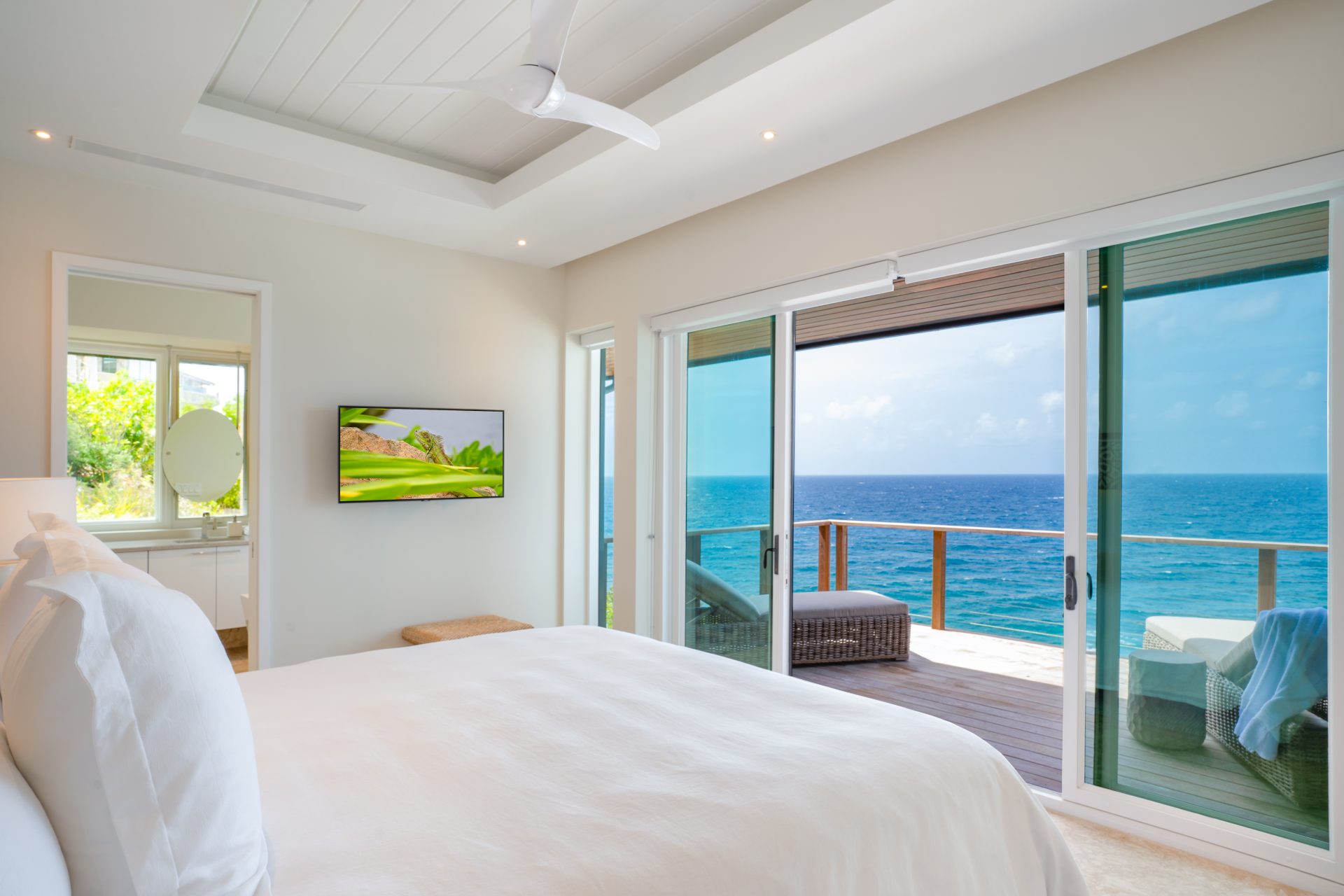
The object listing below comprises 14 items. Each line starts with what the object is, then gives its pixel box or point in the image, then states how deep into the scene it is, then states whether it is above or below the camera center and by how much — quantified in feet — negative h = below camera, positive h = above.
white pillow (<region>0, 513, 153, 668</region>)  3.85 -0.67
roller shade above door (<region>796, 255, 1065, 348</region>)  13.82 +3.26
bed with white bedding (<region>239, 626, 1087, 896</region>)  3.71 -2.09
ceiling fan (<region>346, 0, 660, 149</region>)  6.03 +3.40
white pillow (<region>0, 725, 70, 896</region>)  2.17 -1.26
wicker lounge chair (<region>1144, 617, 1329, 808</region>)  7.11 -2.59
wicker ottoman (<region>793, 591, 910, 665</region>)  15.49 -3.76
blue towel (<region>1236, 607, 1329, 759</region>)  7.15 -2.17
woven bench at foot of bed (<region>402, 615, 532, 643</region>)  12.67 -3.20
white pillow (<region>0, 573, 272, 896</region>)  2.61 -1.13
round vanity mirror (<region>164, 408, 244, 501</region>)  17.48 -0.15
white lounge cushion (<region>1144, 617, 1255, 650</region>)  7.64 -1.87
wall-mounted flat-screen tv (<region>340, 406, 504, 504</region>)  12.73 -0.06
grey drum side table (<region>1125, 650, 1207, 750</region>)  7.90 -2.70
